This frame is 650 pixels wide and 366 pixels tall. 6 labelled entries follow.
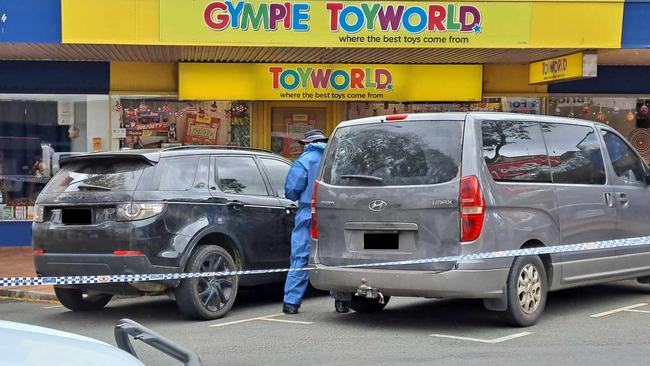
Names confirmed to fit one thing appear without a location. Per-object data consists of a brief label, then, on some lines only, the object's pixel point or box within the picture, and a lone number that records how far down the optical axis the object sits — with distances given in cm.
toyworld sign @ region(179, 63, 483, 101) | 2720
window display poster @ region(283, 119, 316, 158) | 2930
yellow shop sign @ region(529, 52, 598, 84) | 2486
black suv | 1467
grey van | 1321
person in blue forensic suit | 1609
